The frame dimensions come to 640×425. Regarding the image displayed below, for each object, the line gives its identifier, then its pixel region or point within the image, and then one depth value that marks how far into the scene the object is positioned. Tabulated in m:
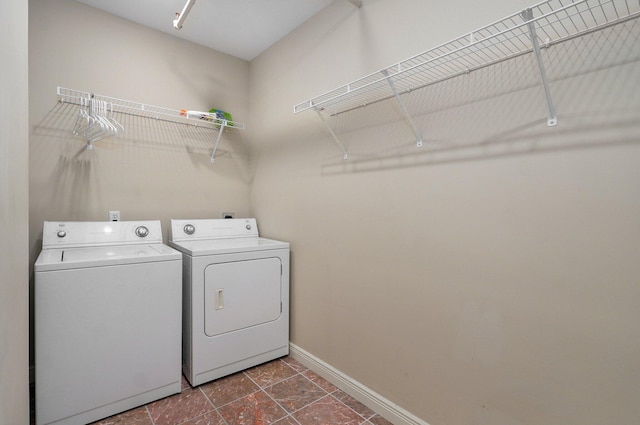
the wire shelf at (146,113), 2.11
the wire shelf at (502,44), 1.04
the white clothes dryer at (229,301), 2.03
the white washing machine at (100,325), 1.59
